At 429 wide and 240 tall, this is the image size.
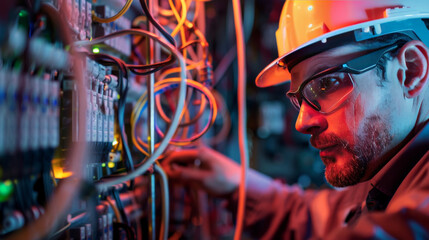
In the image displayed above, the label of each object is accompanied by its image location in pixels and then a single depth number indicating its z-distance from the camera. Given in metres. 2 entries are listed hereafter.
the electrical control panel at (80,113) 0.48
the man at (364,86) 0.81
